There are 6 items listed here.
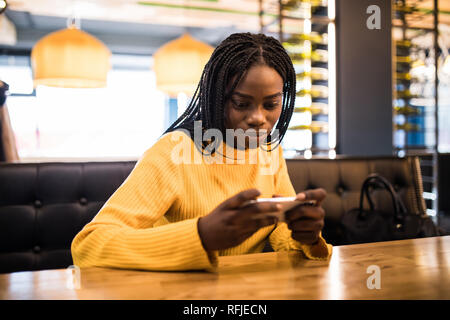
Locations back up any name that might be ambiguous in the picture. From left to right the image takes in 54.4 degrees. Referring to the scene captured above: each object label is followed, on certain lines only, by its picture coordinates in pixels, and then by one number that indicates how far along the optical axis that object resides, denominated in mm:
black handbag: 1726
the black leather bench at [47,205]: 1582
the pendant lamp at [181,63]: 4055
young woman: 837
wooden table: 732
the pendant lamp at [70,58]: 3539
